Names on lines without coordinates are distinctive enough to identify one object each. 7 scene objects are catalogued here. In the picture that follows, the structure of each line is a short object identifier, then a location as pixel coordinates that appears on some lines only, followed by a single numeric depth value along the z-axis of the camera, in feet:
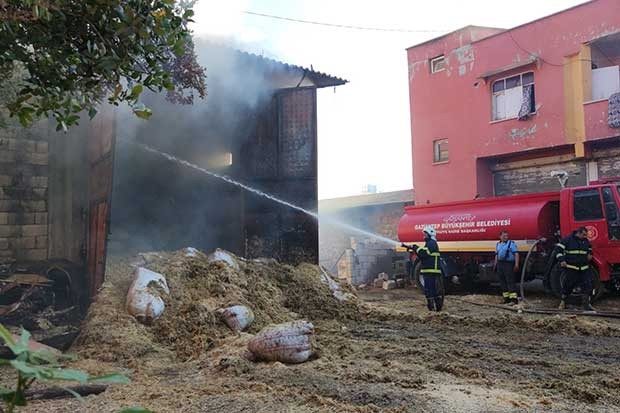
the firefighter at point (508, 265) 33.88
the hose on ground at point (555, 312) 27.91
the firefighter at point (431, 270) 29.01
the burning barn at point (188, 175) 29.99
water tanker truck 32.55
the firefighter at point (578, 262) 29.81
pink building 49.67
